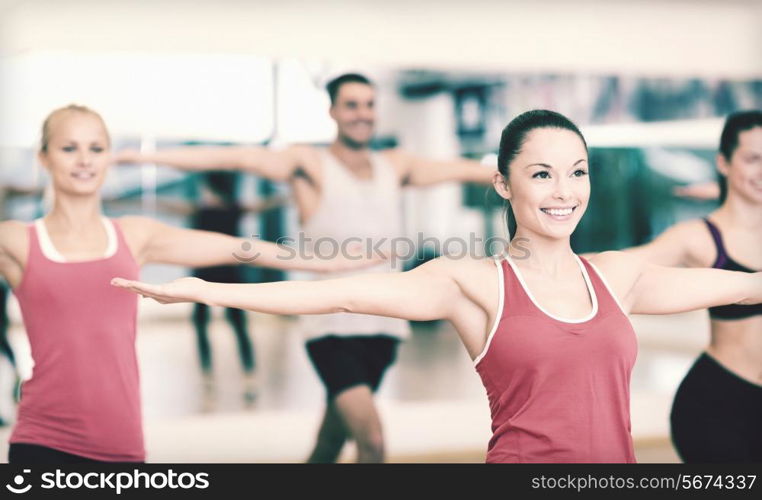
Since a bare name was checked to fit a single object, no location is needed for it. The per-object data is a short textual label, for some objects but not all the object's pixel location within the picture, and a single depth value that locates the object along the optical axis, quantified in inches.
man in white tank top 150.8
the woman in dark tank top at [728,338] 126.3
